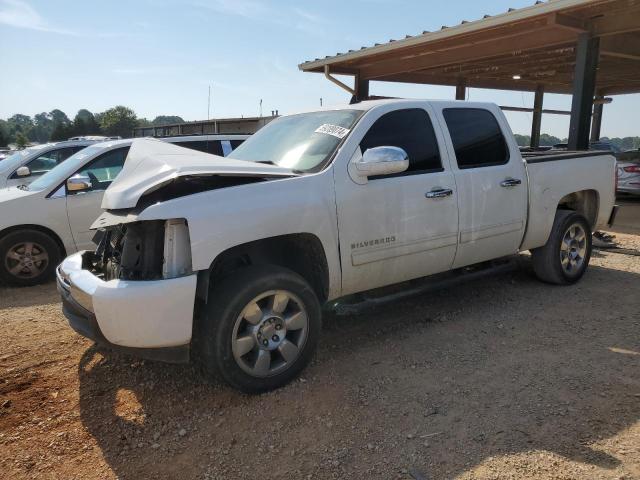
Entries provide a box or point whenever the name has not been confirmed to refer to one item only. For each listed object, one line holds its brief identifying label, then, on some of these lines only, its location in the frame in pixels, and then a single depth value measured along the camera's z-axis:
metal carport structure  8.58
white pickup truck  2.99
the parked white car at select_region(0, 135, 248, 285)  5.95
